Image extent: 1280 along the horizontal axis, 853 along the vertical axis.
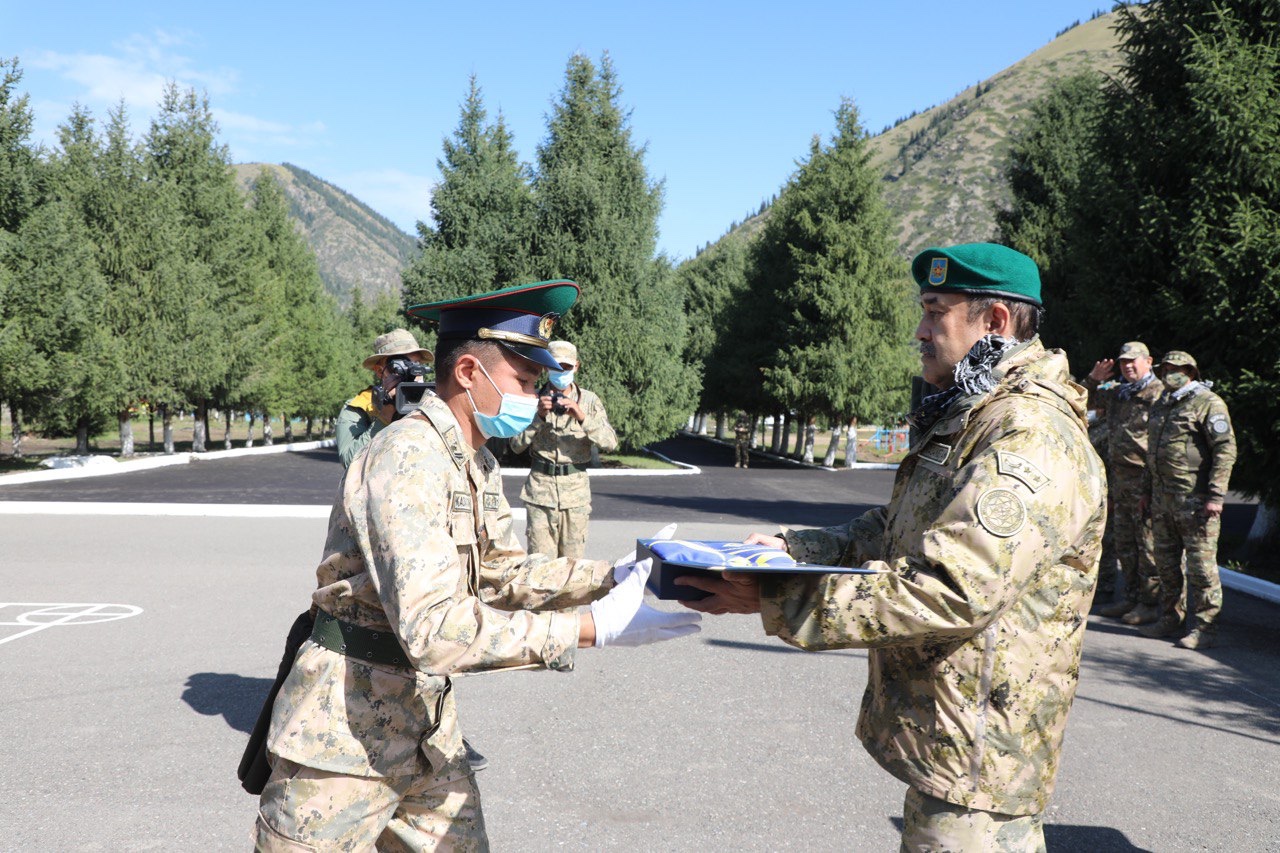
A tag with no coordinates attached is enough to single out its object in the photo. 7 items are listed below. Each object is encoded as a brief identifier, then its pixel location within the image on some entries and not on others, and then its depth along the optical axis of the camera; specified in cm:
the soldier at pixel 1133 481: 838
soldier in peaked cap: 211
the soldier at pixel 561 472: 720
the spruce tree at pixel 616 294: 2627
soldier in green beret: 197
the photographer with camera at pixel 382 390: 538
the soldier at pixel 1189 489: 754
